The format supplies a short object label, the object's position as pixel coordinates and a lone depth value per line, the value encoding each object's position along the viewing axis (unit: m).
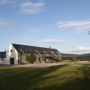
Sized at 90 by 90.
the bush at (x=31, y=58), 42.91
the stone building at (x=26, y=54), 51.03
